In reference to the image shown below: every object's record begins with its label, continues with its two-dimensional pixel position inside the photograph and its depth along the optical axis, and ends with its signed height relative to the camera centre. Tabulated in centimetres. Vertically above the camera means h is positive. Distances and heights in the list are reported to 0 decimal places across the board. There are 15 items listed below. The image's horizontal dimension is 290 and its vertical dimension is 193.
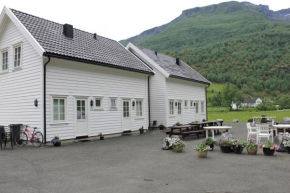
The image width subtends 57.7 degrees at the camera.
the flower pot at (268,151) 858 -136
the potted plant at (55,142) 1147 -124
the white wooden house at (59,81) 1207 +169
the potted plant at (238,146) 909 -123
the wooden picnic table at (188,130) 1373 -109
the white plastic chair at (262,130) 1073 -85
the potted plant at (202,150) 852 -127
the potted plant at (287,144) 891 -118
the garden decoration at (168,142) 1011 -120
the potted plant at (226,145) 929 -122
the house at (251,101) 8225 +295
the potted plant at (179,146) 970 -128
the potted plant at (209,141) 973 -112
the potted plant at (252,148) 883 -128
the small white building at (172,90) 1955 +174
